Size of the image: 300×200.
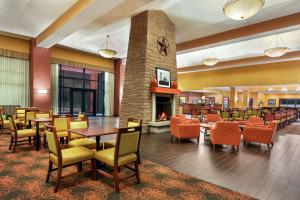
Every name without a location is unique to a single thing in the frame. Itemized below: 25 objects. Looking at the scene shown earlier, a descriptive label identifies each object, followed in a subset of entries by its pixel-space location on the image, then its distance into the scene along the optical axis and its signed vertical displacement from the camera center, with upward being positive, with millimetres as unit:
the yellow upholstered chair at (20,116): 6215 -557
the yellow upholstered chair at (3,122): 6316 -739
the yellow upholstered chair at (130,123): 3383 -447
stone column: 6648 +1564
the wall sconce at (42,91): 9096 +534
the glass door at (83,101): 12102 +32
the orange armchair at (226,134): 4730 -868
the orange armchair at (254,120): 6700 -728
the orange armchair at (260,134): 5066 -944
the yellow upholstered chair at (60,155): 2484 -794
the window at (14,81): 8594 +1001
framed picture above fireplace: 7070 +975
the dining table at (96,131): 2829 -511
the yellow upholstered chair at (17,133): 4258 -779
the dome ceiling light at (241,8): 3697 +2003
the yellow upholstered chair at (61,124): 4316 -555
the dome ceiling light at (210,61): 8961 +2051
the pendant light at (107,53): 7836 +2171
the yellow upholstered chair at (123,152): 2490 -776
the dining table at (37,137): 4395 -874
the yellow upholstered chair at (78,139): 3377 -773
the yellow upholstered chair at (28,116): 5691 -466
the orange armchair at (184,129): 5488 -864
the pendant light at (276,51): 6591 +1892
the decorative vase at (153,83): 6711 +692
